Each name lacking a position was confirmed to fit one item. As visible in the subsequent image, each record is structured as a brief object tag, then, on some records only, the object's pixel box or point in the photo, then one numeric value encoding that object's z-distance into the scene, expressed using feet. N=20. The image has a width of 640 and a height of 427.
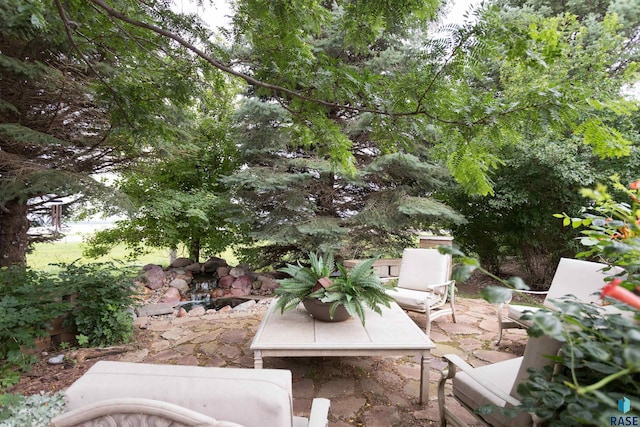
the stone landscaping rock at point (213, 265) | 21.30
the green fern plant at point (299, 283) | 8.32
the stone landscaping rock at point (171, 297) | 17.07
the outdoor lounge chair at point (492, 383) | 4.09
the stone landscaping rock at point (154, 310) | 13.92
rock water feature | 17.47
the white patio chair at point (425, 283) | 11.12
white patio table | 6.95
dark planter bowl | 8.06
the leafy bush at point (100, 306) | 9.83
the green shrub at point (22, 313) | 8.01
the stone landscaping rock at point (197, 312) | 13.93
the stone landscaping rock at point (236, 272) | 20.03
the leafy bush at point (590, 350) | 2.00
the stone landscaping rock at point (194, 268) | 21.02
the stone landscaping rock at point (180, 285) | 18.63
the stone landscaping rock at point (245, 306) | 15.06
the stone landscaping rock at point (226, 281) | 19.40
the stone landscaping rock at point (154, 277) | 18.20
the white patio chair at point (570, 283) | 9.21
